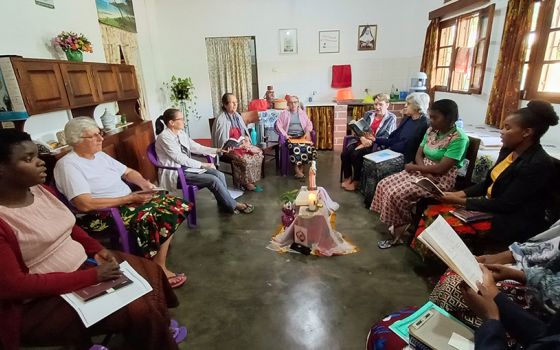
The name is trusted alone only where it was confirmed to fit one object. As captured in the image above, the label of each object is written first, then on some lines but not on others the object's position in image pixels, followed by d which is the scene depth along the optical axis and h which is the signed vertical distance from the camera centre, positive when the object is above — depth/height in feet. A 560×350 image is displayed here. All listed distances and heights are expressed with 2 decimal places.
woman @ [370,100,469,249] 7.50 -2.38
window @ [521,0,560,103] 8.95 +0.55
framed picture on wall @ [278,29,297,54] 17.75 +2.49
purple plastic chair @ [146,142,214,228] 8.95 -2.79
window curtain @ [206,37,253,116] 17.89 +1.01
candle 7.57 -2.94
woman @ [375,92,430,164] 9.36 -1.52
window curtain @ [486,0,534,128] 9.51 +0.42
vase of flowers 8.66 +1.36
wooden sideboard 6.72 -0.06
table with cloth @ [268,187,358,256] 7.51 -3.87
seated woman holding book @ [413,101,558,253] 5.25 -1.97
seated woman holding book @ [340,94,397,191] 11.47 -2.28
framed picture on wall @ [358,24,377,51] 17.53 +2.48
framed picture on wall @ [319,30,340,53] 17.72 +2.36
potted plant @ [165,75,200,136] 17.47 -0.45
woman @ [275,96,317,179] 13.42 -1.89
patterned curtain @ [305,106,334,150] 17.17 -2.28
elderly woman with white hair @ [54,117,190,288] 5.78 -2.15
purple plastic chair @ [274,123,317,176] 13.38 -3.04
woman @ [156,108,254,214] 8.96 -2.20
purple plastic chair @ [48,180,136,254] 5.93 -2.52
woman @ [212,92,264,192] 11.67 -2.47
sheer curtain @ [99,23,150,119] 12.17 +1.82
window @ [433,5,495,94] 11.99 +1.10
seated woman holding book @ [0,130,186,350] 3.47 -2.26
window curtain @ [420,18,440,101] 15.40 +1.32
